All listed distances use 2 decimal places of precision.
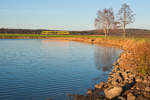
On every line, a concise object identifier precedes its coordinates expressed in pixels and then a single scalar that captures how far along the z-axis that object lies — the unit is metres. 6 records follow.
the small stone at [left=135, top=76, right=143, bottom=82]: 9.66
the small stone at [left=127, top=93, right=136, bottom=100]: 7.29
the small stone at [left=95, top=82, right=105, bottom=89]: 9.66
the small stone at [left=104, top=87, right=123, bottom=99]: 7.64
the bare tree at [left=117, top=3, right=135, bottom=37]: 43.69
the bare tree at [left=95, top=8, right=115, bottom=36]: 54.53
